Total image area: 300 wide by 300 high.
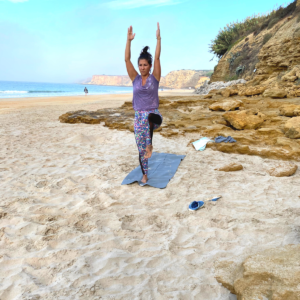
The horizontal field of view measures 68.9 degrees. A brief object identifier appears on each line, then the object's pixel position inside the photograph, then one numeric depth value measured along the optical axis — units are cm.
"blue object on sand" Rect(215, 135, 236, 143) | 502
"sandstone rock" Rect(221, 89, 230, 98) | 1170
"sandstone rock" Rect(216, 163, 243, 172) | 372
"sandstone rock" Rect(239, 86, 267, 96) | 1038
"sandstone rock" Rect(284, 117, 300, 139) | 470
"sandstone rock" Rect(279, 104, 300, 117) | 597
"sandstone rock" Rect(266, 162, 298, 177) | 341
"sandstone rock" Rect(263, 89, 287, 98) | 895
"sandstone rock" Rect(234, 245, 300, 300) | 123
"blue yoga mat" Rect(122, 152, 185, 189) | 334
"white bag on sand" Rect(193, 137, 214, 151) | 490
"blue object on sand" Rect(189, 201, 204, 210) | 259
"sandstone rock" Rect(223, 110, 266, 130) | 590
